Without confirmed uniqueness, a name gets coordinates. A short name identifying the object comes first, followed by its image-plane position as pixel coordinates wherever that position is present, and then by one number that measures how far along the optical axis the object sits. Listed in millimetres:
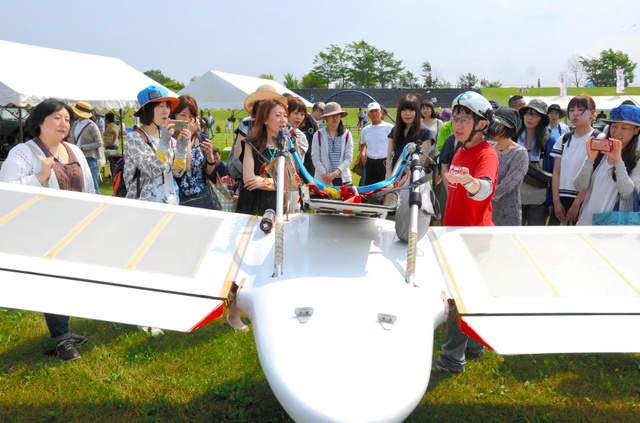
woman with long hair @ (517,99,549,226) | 6090
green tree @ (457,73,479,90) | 111925
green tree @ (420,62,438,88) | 114375
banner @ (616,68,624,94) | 24180
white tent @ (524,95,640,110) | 33056
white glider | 2281
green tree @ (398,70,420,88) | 116250
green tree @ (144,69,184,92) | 111331
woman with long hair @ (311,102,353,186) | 7543
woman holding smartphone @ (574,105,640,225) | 4520
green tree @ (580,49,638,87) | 109250
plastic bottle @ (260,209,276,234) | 3658
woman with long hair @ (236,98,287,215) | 4836
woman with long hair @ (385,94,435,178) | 6762
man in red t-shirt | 3623
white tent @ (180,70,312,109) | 22094
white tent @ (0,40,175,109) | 12680
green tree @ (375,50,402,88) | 115812
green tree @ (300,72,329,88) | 119500
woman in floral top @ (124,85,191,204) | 4723
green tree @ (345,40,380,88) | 115375
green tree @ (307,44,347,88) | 116250
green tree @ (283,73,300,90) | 116812
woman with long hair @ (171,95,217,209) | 5336
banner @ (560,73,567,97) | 17562
